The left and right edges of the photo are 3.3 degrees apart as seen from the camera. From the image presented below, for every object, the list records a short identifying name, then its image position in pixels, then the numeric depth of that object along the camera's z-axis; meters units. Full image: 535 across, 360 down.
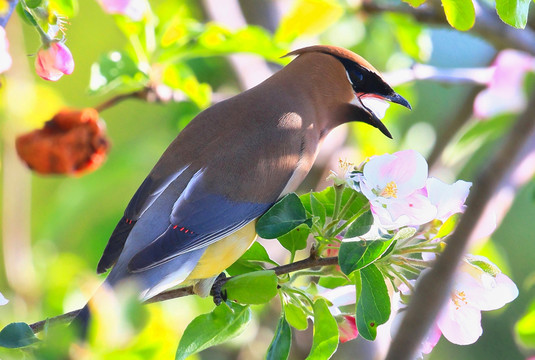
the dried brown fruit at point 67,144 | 3.61
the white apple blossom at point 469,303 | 3.47
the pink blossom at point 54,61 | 3.46
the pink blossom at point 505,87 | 3.70
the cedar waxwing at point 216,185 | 3.52
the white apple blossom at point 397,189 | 3.45
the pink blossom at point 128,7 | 3.54
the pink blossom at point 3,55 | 3.43
